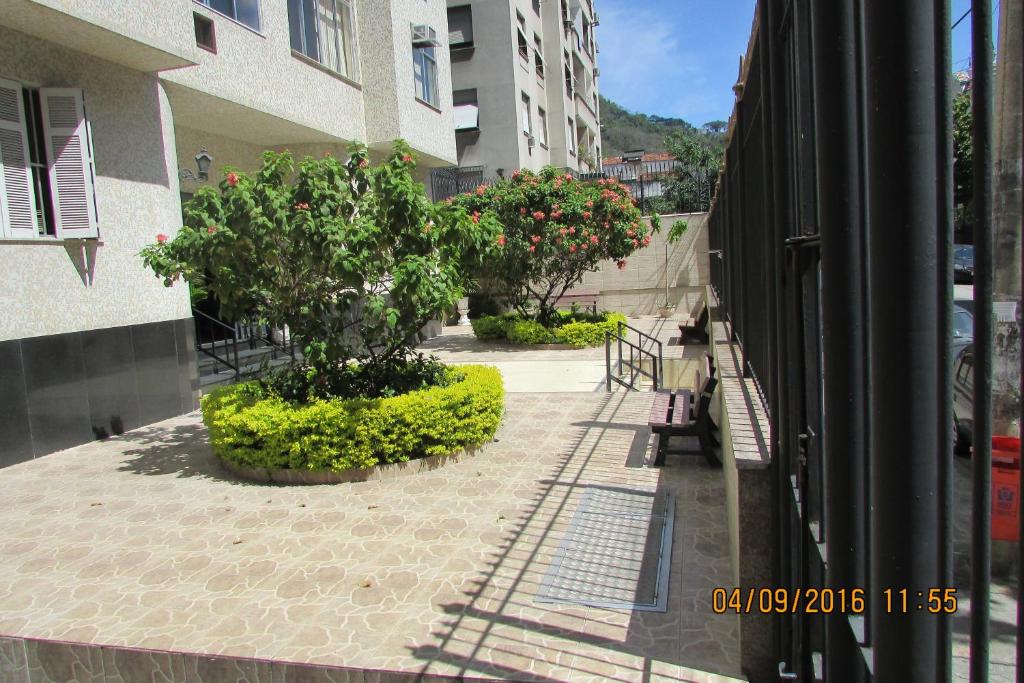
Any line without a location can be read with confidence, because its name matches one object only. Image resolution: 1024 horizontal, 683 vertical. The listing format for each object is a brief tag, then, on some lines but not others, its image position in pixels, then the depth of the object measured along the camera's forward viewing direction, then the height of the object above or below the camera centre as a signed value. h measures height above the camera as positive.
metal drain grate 3.96 -1.78
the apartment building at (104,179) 7.52 +1.59
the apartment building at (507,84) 24.81 +7.74
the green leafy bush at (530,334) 16.75 -1.18
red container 3.96 -1.34
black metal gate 1.21 -0.15
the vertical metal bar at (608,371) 10.31 -1.34
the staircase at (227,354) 11.13 -0.91
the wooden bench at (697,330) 14.88 -1.19
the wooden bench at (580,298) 23.45 -0.53
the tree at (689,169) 33.79 +6.05
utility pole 3.34 +0.18
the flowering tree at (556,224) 15.87 +1.37
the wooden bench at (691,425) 6.00 -1.34
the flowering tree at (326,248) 6.15 +0.46
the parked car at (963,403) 5.18 -1.11
